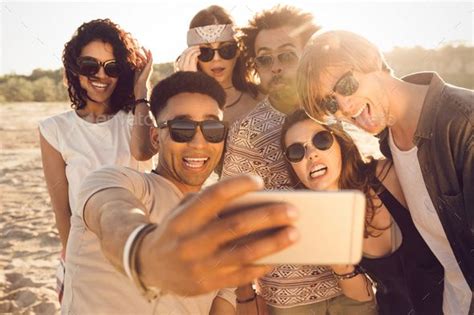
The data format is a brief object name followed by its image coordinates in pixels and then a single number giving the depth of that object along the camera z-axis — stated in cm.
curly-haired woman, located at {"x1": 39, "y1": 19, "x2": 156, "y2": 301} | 327
